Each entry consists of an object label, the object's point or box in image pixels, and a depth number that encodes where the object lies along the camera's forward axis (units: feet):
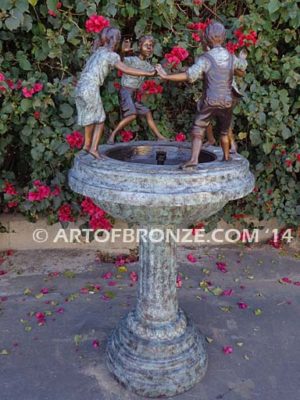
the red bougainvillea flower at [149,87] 9.25
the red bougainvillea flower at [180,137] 10.38
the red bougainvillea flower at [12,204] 11.85
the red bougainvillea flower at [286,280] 11.79
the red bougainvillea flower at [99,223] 11.68
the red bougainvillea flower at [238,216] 13.53
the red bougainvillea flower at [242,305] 10.40
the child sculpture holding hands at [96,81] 6.59
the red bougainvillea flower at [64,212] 11.89
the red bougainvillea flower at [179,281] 11.47
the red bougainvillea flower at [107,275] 11.90
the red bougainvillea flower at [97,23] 7.73
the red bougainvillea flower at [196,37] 10.39
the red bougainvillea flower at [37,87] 10.00
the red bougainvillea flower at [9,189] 11.65
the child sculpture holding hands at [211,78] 6.24
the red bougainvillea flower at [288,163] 11.86
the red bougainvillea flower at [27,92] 9.84
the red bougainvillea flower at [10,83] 10.18
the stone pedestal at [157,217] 6.11
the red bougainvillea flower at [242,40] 10.31
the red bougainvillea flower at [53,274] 11.98
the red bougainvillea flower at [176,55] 8.39
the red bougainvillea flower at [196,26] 10.03
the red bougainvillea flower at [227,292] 11.07
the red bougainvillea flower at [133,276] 11.76
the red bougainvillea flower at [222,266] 12.48
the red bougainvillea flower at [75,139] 9.55
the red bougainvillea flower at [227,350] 8.65
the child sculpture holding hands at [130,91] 8.04
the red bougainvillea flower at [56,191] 11.50
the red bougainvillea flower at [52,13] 9.83
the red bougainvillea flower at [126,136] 10.62
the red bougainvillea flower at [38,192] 10.76
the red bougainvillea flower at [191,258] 13.07
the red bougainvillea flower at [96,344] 8.80
